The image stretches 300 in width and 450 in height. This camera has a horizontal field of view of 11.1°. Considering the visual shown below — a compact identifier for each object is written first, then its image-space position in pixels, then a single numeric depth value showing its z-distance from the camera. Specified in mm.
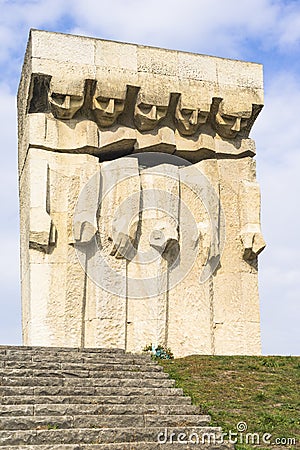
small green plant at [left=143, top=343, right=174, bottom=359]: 22948
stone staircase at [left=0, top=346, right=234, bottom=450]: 14697
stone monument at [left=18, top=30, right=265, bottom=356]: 23687
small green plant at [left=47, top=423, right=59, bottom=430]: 14893
